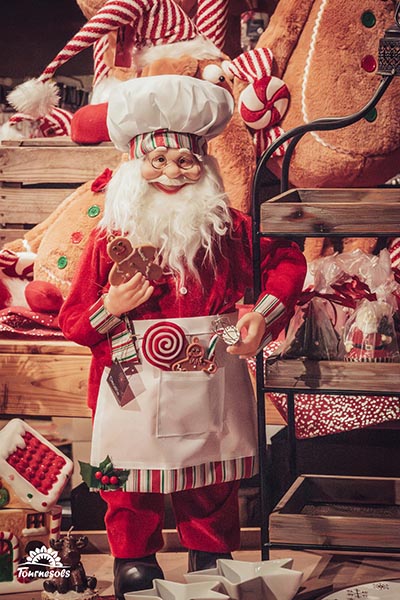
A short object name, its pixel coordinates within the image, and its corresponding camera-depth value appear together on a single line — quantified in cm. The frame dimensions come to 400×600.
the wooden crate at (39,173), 332
